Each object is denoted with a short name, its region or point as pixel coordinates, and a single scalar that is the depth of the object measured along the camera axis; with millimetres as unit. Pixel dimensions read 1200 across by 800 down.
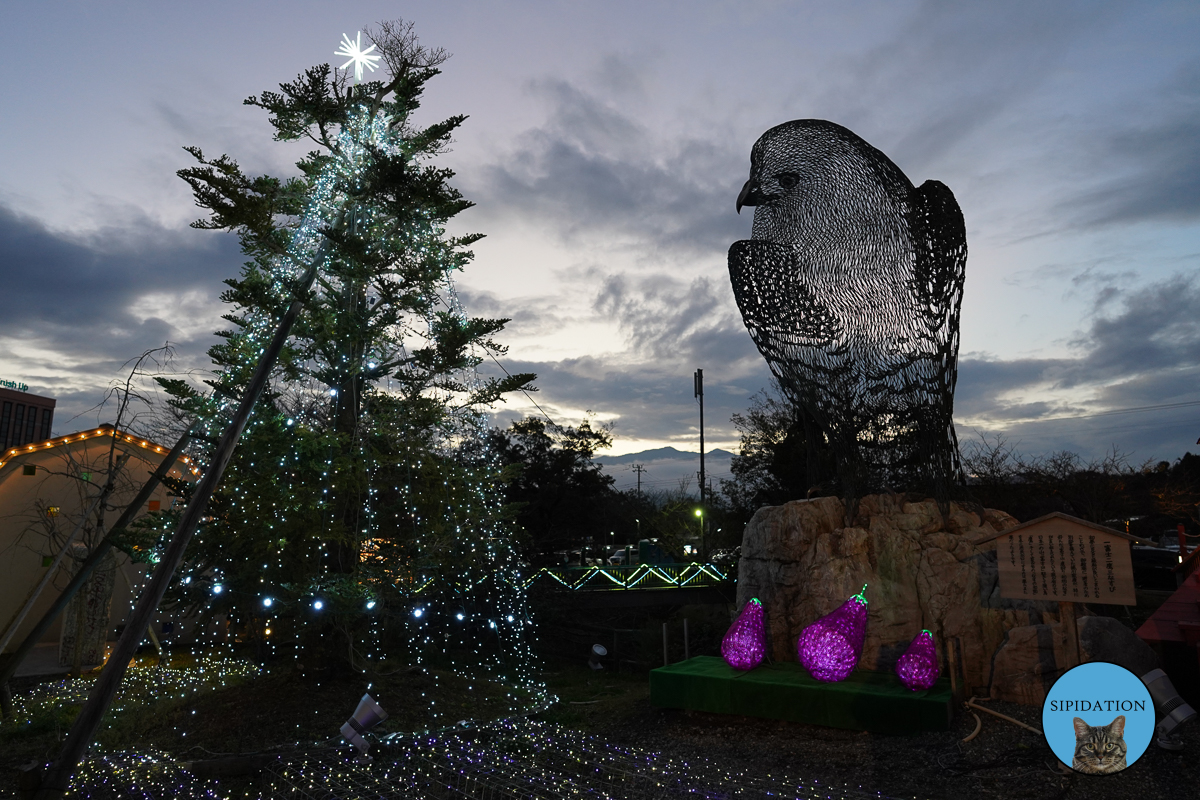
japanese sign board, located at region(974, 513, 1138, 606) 6668
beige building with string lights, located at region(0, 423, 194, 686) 6461
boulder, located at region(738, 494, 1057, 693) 8398
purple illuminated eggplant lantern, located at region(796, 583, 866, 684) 7957
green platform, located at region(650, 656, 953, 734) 7180
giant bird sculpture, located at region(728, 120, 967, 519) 9312
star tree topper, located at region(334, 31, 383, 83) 8695
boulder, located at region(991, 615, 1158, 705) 7320
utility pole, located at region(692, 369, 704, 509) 26828
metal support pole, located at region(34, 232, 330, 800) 4172
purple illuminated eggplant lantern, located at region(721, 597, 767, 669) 8695
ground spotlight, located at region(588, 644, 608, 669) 14039
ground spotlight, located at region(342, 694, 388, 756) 6430
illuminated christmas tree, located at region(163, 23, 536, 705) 7930
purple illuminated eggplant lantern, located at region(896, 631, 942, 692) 7484
